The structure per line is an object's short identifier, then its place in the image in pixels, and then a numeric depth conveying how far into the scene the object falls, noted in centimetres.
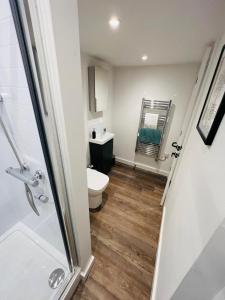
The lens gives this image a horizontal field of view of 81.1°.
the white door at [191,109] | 131
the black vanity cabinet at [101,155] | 237
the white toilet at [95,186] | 165
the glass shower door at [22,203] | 71
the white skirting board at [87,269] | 119
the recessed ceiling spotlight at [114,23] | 99
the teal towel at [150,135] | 248
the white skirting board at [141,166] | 274
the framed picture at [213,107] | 65
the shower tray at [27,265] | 109
